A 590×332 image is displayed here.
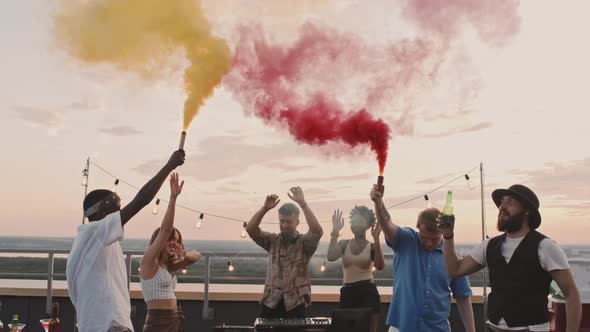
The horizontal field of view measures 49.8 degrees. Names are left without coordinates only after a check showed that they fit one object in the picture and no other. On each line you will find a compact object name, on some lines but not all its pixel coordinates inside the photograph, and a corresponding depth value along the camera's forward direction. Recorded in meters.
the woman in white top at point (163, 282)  4.77
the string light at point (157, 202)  11.04
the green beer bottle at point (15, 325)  5.15
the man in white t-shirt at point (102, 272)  3.56
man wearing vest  3.91
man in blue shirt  4.73
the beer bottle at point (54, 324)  5.07
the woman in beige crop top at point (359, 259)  6.64
